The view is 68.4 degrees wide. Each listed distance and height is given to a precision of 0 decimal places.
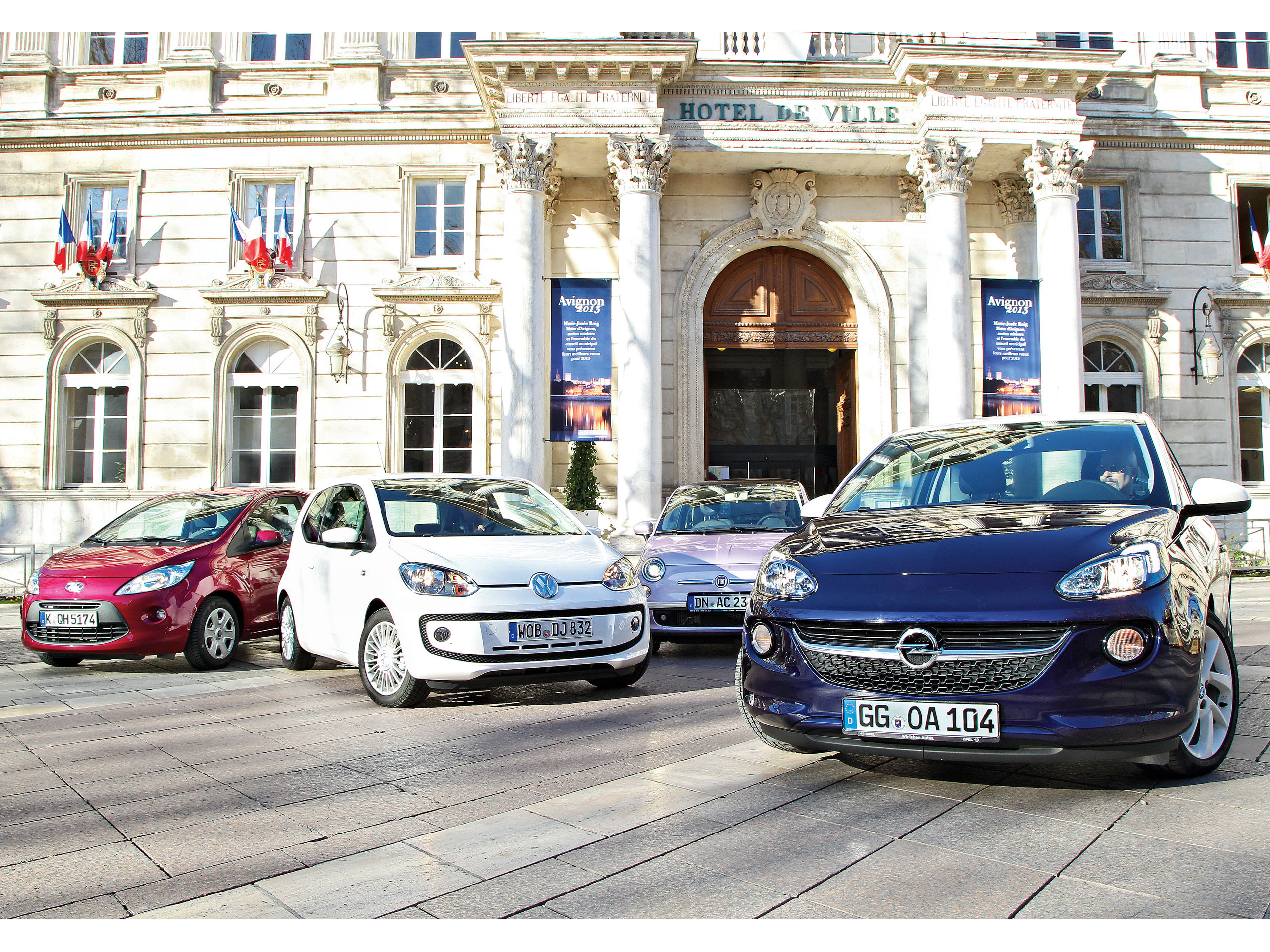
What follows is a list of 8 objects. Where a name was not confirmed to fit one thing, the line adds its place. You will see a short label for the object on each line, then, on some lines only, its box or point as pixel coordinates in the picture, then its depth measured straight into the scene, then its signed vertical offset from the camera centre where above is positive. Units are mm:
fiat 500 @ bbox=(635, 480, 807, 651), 8797 -274
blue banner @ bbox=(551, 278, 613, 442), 17344 +3059
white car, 6180 -427
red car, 8312 -472
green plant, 17656 +946
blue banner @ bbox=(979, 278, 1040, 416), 17953 +3501
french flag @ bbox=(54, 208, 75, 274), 19484 +6099
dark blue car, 3533 -414
